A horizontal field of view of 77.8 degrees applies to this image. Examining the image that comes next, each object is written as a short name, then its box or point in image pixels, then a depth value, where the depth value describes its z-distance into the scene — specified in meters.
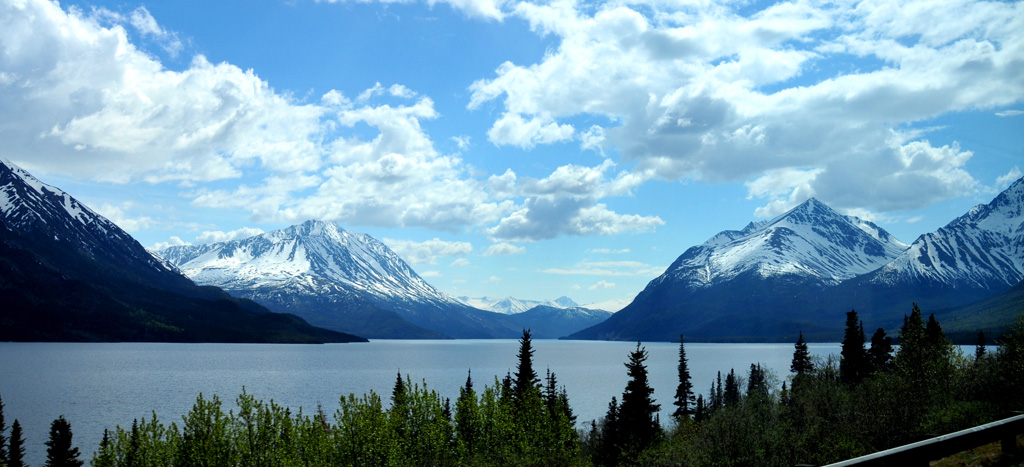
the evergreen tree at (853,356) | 91.69
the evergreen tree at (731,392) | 116.66
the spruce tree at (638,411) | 64.19
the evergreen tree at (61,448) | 60.69
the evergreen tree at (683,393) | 86.19
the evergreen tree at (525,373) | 70.62
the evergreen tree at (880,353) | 97.00
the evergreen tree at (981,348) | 97.40
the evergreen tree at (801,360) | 105.71
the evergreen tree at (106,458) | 42.12
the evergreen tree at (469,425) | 51.59
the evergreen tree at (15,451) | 59.22
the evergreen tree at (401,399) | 51.62
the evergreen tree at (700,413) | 96.90
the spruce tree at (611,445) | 68.64
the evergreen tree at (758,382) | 114.94
